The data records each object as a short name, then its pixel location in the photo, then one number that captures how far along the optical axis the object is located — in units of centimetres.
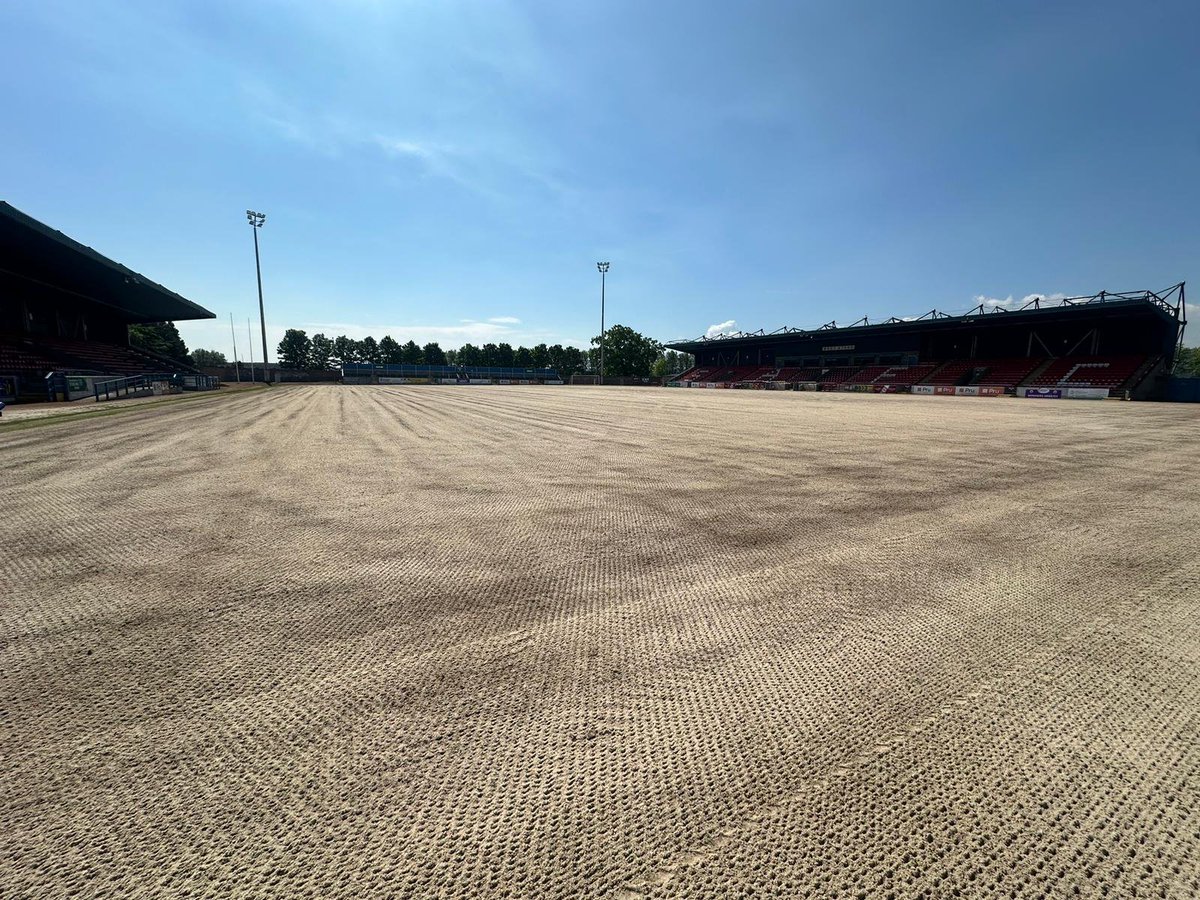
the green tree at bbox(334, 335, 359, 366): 12388
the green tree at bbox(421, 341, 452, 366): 11844
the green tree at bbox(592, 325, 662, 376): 10156
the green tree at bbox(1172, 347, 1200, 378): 11700
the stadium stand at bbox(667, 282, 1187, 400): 3566
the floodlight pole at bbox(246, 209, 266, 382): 4565
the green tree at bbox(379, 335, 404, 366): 12100
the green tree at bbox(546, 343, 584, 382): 11131
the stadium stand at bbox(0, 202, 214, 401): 2314
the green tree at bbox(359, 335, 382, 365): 12238
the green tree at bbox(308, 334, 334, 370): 12481
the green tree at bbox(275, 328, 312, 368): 11669
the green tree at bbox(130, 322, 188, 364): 8275
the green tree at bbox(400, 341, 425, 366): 12000
